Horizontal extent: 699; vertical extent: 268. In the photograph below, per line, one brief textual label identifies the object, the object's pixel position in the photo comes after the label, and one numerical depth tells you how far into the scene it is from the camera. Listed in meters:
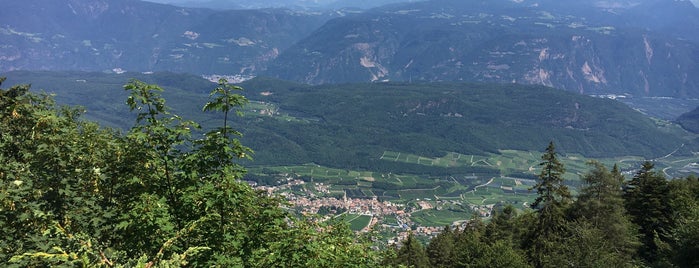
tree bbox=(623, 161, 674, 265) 36.03
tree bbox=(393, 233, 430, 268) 37.12
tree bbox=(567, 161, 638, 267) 25.61
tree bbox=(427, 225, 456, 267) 44.60
